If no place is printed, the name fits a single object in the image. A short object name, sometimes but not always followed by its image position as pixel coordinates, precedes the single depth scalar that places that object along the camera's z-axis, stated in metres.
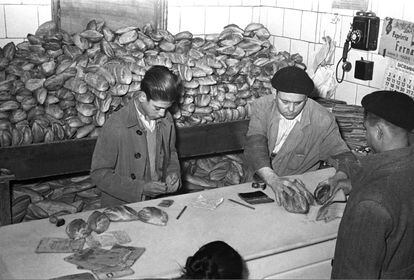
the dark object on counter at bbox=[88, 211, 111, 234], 3.13
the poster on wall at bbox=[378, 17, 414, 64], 5.05
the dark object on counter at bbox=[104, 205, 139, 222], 3.27
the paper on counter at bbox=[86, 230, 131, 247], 2.97
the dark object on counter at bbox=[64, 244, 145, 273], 2.71
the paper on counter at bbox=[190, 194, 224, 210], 3.56
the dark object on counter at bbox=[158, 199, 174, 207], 3.53
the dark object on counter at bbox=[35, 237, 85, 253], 2.86
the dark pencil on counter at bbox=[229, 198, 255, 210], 3.61
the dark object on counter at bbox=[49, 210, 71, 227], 3.18
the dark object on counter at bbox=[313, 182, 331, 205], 3.81
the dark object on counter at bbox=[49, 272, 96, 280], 2.58
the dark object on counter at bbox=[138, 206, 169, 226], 3.26
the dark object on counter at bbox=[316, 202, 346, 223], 3.54
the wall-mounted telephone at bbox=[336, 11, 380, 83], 5.43
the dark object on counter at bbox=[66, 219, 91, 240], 3.05
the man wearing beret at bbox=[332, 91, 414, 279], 2.50
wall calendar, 5.08
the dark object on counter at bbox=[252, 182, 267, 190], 3.99
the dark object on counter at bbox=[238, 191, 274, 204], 3.72
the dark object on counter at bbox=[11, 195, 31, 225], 5.07
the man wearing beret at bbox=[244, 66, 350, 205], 4.46
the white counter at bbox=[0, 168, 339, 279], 2.73
